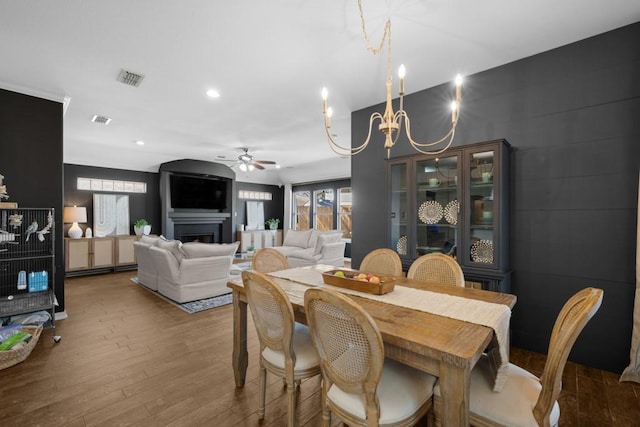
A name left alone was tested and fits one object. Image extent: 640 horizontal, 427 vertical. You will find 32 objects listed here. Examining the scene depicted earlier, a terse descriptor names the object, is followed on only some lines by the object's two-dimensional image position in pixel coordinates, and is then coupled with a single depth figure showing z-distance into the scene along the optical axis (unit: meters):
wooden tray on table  1.81
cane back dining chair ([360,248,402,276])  2.54
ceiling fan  6.17
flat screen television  7.54
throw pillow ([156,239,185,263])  4.16
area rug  3.91
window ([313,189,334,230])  8.95
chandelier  1.72
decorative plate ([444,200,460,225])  2.88
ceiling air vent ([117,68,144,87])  3.01
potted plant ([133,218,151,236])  6.80
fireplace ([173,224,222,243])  7.79
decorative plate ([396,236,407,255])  3.27
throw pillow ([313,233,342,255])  6.21
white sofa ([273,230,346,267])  6.22
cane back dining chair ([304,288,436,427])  1.16
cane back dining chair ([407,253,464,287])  2.21
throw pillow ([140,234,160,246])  4.85
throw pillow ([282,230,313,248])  7.00
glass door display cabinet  2.63
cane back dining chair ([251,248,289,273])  2.66
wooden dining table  1.10
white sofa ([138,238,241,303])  4.11
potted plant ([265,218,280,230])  9.89
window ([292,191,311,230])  9.64
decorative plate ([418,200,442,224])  3.04
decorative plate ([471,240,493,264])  2.68
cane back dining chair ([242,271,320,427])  1.52
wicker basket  2.35
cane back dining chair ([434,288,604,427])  1.11
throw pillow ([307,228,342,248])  6.82
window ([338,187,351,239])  8.47
